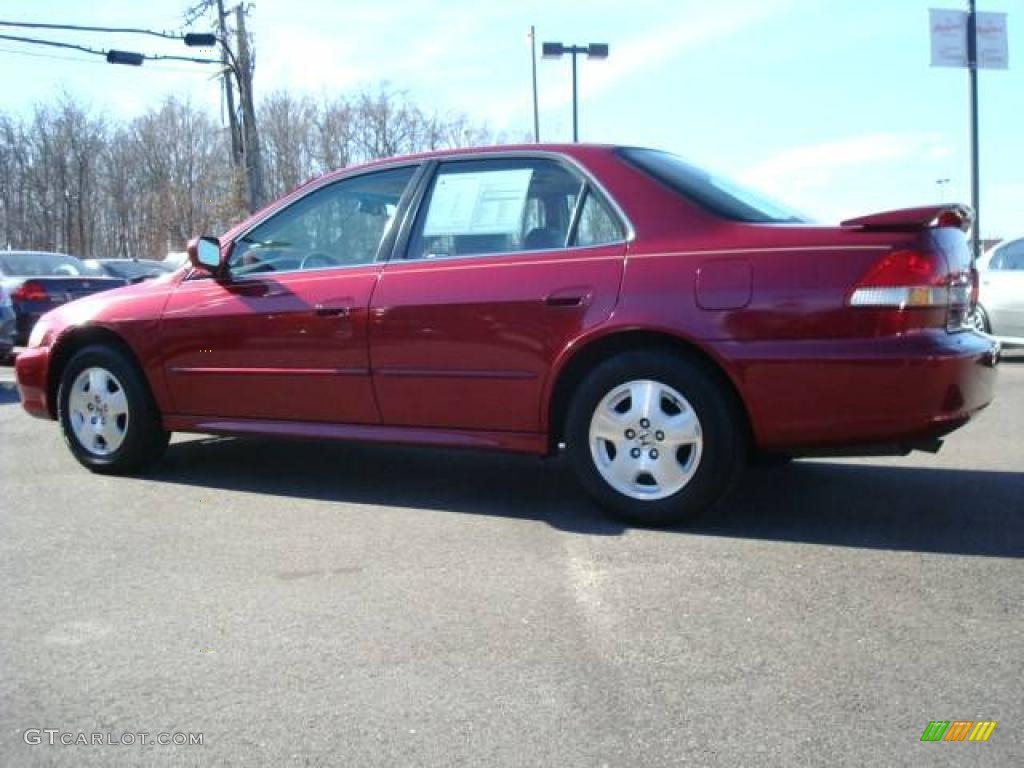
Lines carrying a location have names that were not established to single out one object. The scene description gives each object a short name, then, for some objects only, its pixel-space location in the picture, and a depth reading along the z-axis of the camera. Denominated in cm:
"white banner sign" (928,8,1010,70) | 1795
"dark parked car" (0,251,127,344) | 1291
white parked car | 1078
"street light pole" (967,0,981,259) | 1794
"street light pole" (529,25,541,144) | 2944
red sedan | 395
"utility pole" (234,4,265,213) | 2523
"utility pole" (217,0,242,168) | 2580
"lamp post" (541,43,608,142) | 2488
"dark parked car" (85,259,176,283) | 2033
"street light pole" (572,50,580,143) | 2658
